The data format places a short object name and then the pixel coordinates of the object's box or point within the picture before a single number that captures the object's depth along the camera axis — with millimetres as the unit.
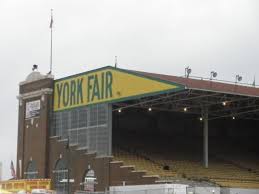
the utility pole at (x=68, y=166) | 62278
